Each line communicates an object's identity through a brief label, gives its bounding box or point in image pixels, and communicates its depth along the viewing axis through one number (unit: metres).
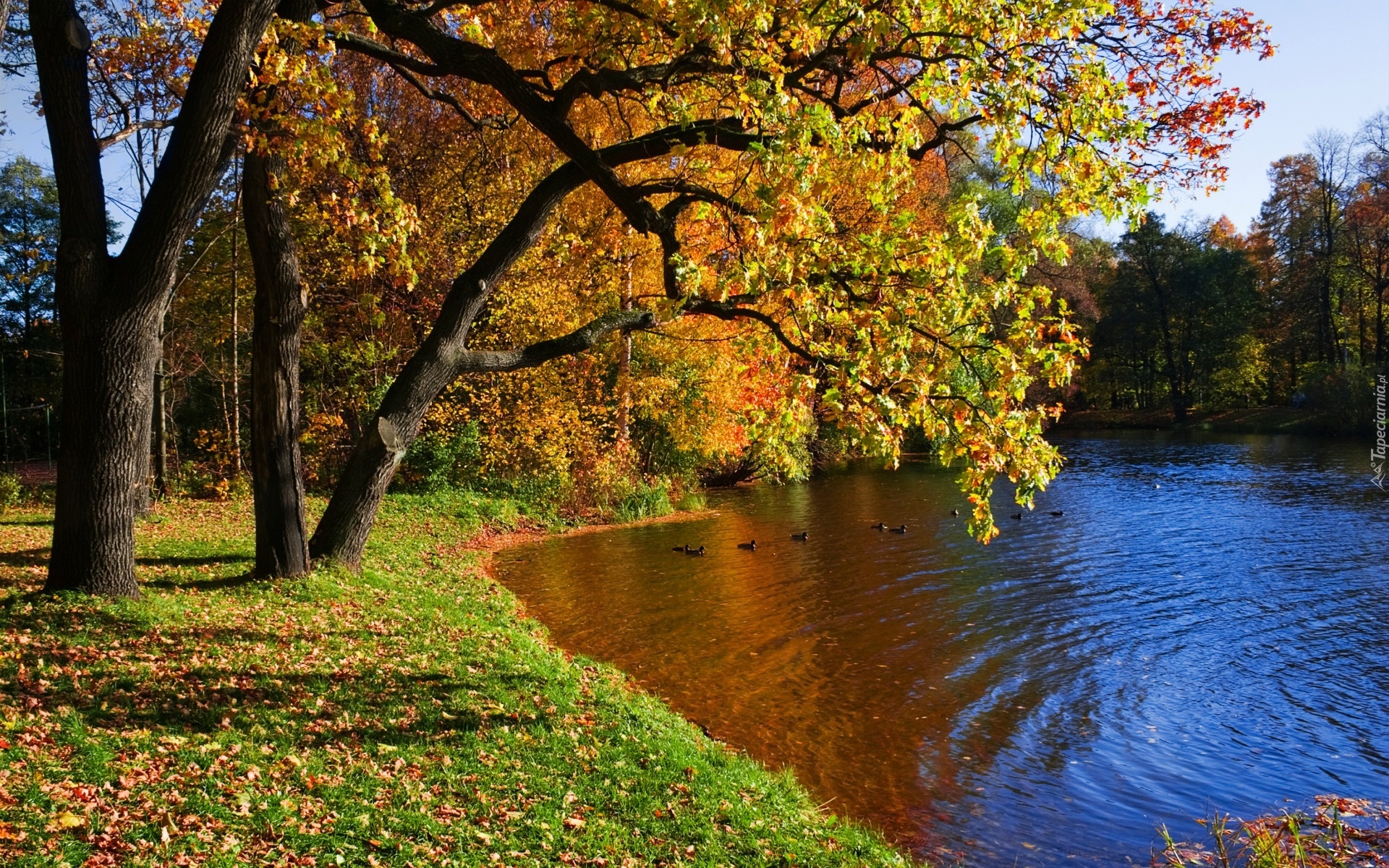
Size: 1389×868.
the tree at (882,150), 6.24
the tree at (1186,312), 52.97
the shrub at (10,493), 15.98
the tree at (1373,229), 41.66
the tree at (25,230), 27.58
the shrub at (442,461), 20.13
